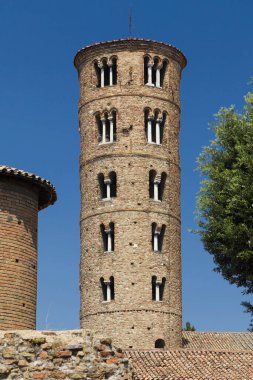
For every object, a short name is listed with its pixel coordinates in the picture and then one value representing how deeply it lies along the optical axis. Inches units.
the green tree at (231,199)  1089.4
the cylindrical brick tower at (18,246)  891.4
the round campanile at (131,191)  1897.1
